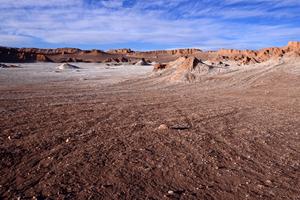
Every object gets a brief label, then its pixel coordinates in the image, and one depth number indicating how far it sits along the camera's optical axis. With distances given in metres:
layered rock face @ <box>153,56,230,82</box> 12.61
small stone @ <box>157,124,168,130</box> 5.07
